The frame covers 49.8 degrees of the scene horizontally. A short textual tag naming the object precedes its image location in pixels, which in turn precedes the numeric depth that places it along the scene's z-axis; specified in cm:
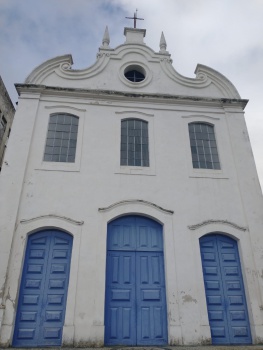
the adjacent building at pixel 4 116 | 1195
